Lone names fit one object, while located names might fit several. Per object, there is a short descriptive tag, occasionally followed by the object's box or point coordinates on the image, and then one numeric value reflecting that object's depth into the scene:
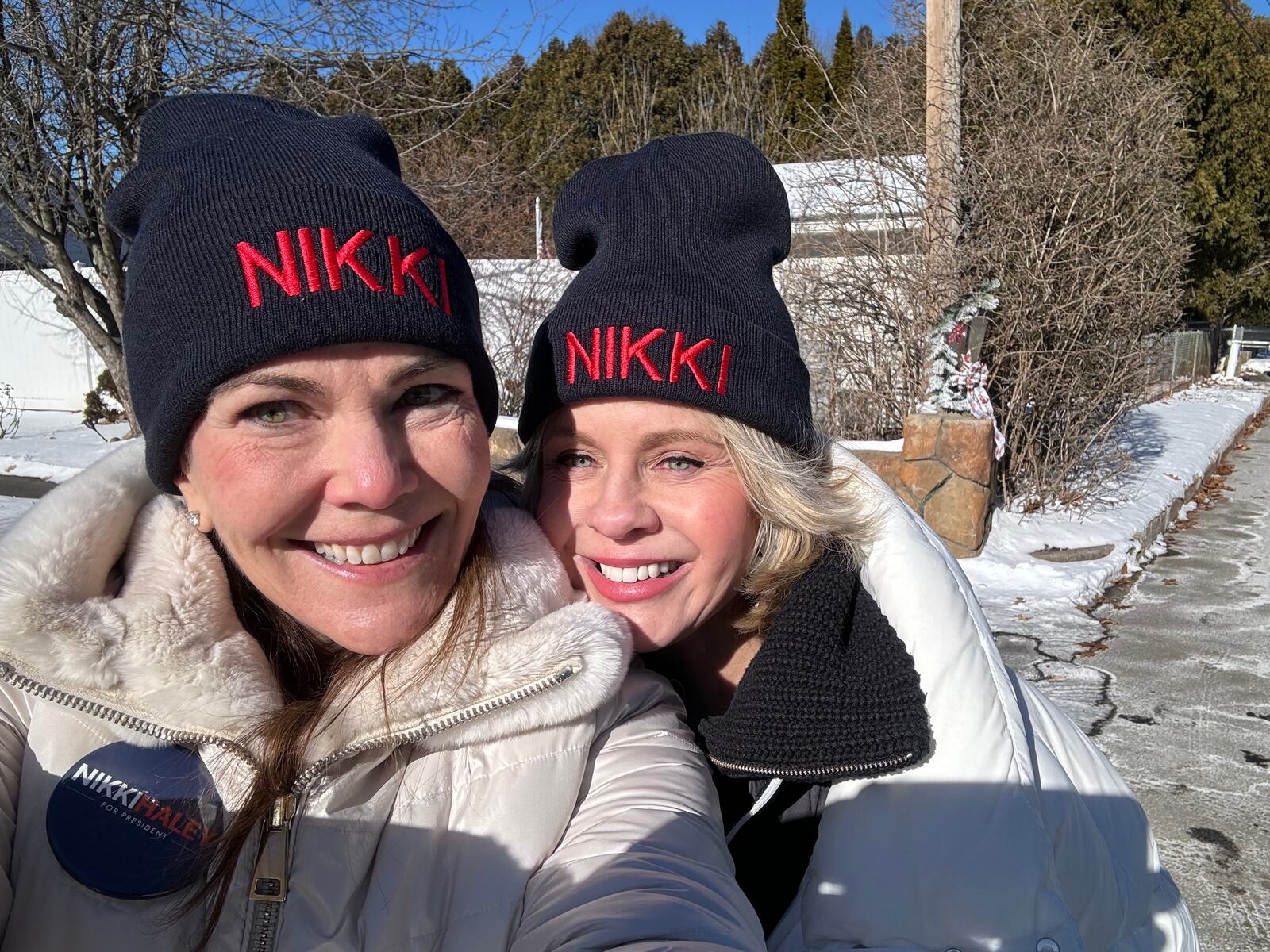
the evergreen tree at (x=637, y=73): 15.11
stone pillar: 6.73
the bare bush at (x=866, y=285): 8.18
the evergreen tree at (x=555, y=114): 18.77
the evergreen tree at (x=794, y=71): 20.08
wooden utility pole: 8.05
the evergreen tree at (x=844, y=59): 22.69
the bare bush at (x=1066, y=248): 8.05
